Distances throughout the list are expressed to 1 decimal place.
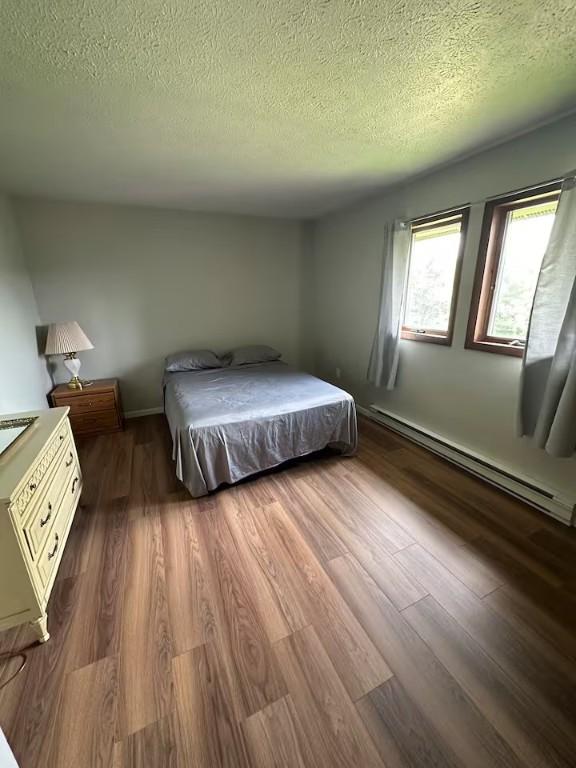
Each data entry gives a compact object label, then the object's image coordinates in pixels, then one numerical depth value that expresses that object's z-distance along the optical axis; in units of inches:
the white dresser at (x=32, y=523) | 43.2
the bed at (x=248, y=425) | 80.0
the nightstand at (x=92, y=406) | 112.6
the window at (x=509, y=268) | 72.9
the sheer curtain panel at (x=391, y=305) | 103.0
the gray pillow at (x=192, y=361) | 128.6
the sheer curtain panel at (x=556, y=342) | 63.4
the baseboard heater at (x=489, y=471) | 71.8
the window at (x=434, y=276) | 90.7
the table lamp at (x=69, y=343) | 106.7
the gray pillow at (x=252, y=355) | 137.4
